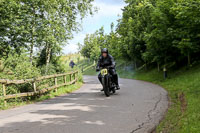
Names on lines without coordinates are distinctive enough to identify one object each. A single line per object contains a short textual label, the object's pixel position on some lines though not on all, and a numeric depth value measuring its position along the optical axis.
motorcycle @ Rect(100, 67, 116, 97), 9.46
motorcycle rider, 10.13
